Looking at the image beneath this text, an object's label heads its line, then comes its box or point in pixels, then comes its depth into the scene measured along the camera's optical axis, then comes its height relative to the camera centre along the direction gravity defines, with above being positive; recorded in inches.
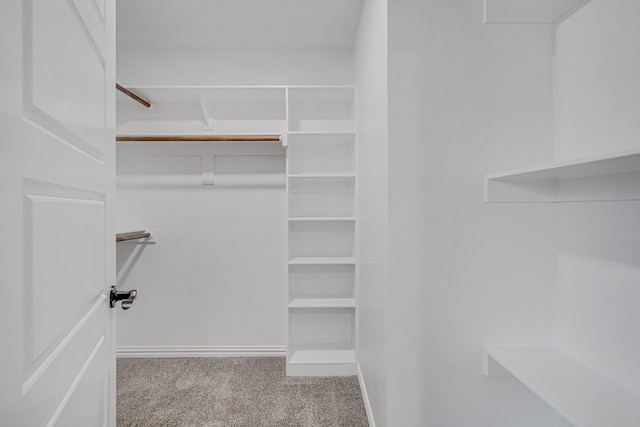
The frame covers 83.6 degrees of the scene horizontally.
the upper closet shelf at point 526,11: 51.4 +30.0
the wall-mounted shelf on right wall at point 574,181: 36.4 +4.6
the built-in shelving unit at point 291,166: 103.6 +14.3
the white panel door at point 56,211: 20.4 +0.2
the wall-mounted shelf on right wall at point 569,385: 37.0 -20.8
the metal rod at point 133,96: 87.2 +30.8
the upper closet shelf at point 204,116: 103.4 +28.7
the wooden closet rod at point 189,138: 95.1 +20.3
